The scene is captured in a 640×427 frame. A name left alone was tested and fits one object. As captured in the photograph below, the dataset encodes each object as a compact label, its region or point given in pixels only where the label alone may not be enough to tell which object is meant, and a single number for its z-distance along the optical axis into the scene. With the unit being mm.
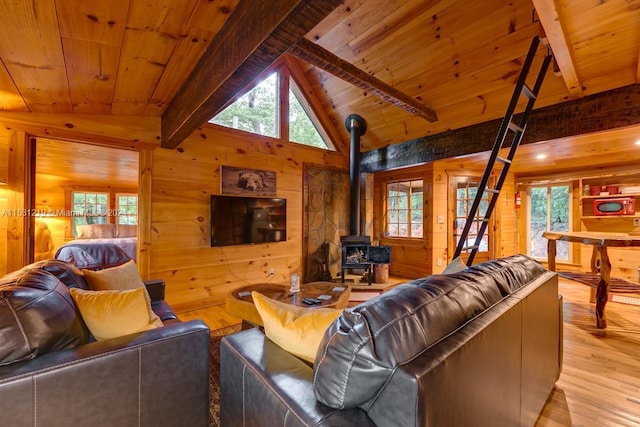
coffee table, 2148
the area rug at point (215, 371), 1568
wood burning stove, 4512
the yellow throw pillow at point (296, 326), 1033
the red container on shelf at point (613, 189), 4688
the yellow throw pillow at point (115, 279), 1761
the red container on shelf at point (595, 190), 4875
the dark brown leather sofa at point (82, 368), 954
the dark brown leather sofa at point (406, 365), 702
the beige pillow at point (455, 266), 1836
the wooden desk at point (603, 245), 2583
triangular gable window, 3992
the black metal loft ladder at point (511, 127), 2318
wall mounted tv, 3570
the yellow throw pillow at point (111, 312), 1271
